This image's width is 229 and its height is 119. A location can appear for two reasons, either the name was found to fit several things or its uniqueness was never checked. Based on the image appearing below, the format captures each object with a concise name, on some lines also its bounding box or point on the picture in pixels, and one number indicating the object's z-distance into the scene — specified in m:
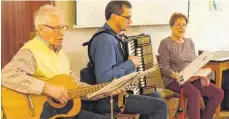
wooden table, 3.33
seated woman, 2.90
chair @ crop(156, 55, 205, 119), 3.06
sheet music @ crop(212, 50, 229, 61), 3.21
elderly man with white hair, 1.84
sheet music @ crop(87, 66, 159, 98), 1.75
